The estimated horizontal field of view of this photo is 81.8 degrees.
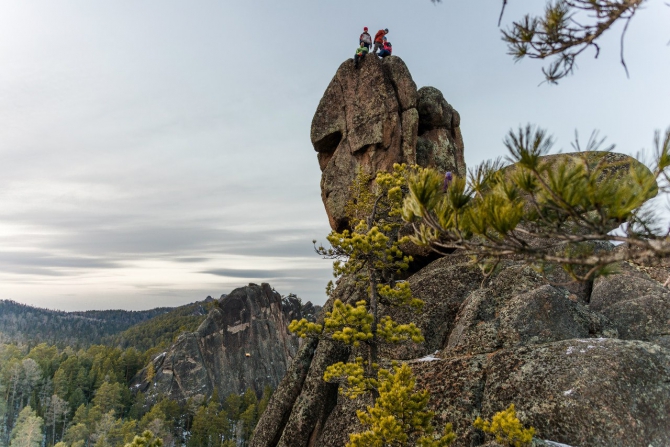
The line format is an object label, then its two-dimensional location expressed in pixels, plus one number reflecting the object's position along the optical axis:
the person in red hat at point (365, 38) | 27.44
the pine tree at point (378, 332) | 9.38
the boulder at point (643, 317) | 13.16
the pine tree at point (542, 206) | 3.97
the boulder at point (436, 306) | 15.12
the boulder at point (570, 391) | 8.86
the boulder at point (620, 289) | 15.30
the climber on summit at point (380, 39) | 27.80
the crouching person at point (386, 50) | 27.69
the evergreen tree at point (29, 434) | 56.71
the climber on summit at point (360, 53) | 27.05
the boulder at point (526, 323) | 12.42
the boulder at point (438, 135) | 26.55
